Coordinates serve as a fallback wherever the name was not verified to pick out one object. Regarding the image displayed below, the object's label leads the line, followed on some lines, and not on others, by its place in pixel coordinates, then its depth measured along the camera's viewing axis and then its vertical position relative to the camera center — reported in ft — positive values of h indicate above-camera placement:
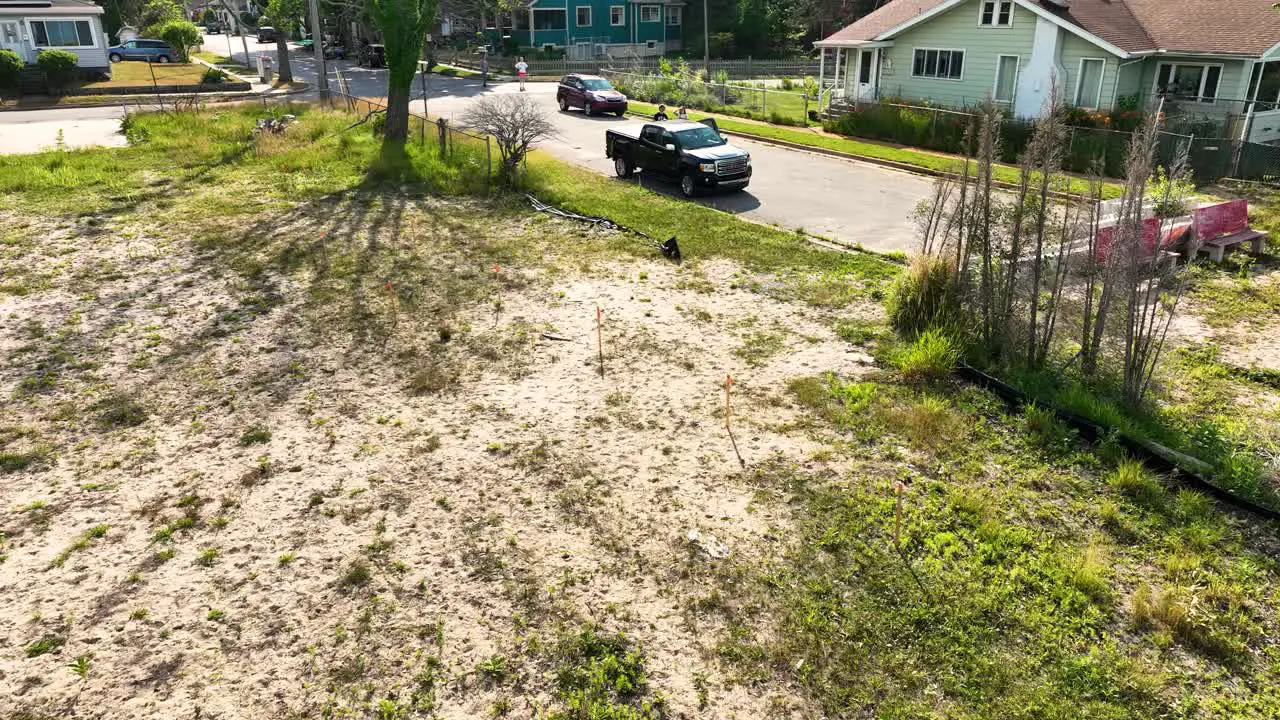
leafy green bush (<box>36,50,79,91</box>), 124.26 +3.01
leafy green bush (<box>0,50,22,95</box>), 119.70 +2.41
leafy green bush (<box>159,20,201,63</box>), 169.78 +10.02
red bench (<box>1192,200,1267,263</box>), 47.41 -8.43
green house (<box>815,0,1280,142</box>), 83.87 +2.41
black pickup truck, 64.23 -5.63
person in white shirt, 163.17 +2.75
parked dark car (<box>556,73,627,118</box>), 113.80 -1.72
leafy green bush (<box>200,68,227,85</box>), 138.00 +1.51
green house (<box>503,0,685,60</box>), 206.08 +13.55
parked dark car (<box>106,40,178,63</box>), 172.35 +6.99
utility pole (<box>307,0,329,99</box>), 102.12 +4.50
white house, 129.49 +8.86
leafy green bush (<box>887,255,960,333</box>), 35.06 -8.85
